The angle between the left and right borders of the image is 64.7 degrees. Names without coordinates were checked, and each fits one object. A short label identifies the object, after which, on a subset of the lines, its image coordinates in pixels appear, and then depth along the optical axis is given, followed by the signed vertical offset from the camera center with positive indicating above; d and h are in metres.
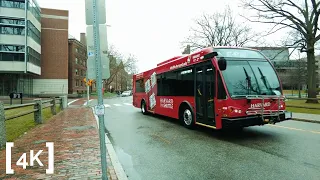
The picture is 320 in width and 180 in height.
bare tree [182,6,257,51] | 34.16 +7.67
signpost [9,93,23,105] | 25.89 -0.39
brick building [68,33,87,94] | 60.59 +6.09
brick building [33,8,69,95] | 50.91 +8.10
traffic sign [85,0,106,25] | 3.88 +1.22
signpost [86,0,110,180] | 3.85 +0.73
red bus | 7.59 -0.01
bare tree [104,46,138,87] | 69.03 +8.10
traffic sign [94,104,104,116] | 3.83 -0.29
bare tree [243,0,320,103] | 26.83 +7.16
